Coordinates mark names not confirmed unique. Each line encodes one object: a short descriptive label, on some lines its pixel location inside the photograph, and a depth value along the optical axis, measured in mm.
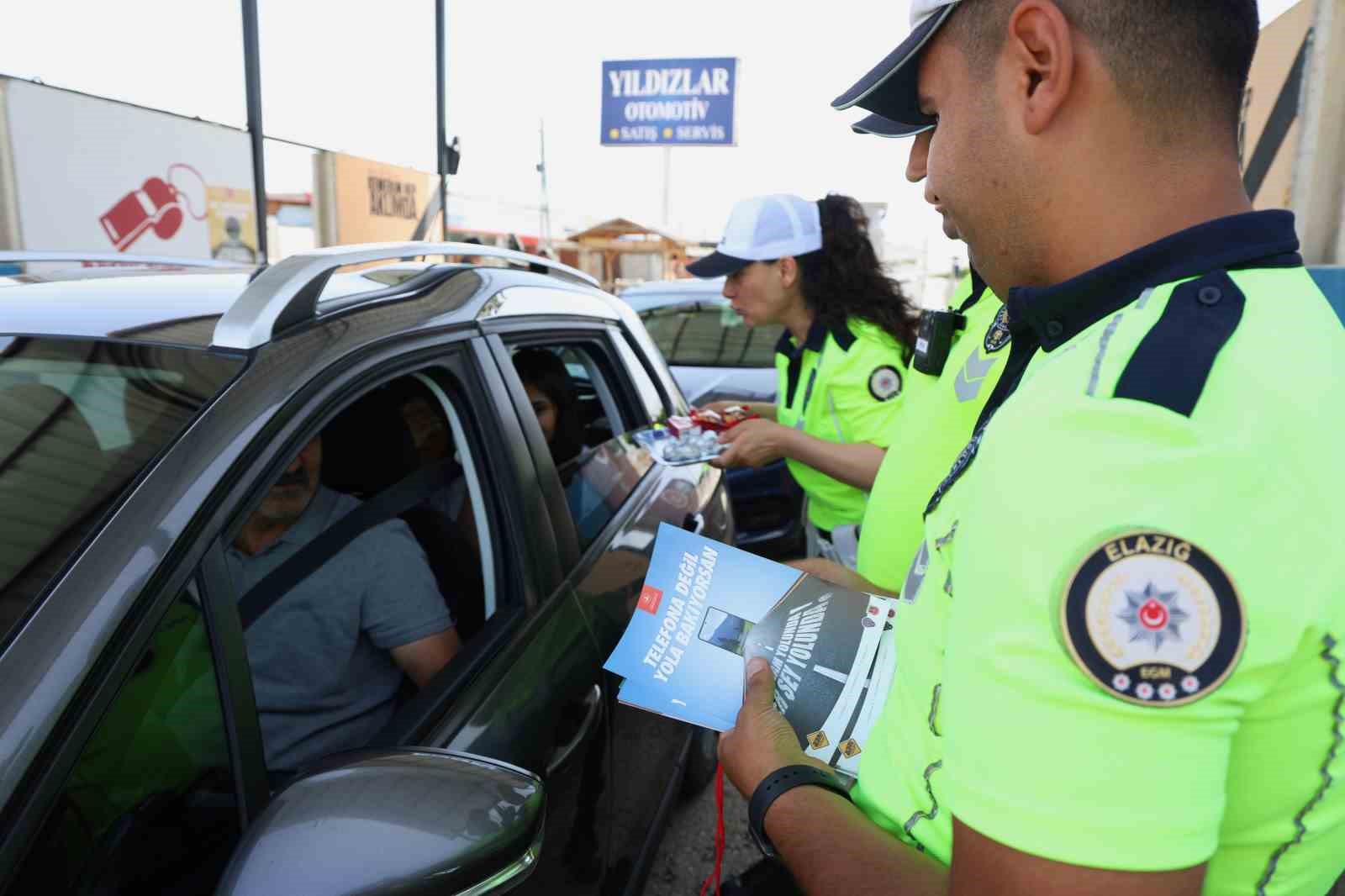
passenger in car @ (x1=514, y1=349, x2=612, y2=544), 1944
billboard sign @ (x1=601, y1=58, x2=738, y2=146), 23341
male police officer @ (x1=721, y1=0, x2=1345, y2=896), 566
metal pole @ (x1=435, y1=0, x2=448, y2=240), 4598
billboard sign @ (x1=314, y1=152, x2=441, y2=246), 5672
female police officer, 2406
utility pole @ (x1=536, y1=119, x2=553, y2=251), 19938
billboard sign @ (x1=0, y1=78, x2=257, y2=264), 3971
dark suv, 835
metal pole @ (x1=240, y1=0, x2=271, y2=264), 3628
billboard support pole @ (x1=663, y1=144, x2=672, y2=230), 24234
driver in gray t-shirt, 1439
